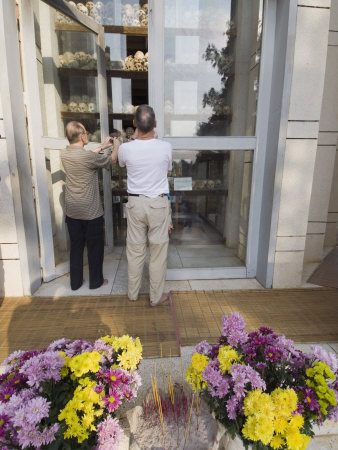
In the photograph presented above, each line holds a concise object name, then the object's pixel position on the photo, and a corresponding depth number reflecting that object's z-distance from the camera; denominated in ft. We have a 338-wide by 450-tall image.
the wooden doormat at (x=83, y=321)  7.39
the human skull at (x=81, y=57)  11.99
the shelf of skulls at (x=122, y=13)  13.30
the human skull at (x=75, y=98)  12.01
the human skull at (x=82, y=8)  12.53
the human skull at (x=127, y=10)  13.74
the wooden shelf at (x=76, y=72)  11.54
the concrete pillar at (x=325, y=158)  11.99
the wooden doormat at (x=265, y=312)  7.86
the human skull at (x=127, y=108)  15.37
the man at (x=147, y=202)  8.14
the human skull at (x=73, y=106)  11.92
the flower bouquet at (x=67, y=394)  3.30
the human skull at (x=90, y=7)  13.23
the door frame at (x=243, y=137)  9.47
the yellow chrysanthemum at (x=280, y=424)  3.31
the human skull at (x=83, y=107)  12.25
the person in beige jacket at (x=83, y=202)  9.07
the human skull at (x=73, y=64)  11.84
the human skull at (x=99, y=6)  13.33
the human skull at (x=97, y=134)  13.10
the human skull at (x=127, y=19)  13.80
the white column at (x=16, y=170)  8.34
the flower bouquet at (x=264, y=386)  3.38
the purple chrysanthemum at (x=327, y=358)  4.09
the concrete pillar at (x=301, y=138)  8.89
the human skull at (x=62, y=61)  11.39
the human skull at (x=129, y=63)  14.01
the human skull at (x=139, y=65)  13.99
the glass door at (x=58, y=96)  9.77
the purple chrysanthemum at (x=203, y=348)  4.74
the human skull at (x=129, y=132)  15.49
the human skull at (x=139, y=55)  13.96
